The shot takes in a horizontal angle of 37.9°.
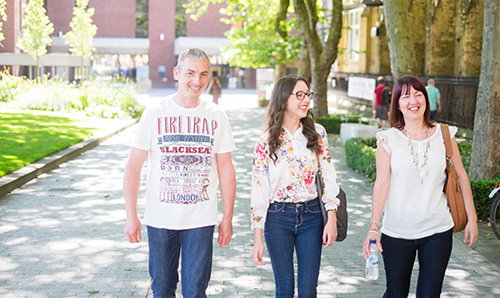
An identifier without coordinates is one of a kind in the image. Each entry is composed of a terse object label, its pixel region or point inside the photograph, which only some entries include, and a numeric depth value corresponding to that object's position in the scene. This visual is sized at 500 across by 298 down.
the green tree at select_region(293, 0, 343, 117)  24.20
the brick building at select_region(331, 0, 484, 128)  23.42
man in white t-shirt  4.24
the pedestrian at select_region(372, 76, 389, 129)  25.03
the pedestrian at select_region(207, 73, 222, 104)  31.08
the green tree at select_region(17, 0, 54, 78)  38.31
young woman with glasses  4.36
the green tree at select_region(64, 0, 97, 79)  55.66
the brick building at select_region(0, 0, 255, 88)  79.00
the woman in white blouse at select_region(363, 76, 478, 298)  4.30
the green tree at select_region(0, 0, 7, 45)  18.96
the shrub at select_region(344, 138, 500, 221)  9.52
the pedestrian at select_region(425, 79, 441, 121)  21.14
